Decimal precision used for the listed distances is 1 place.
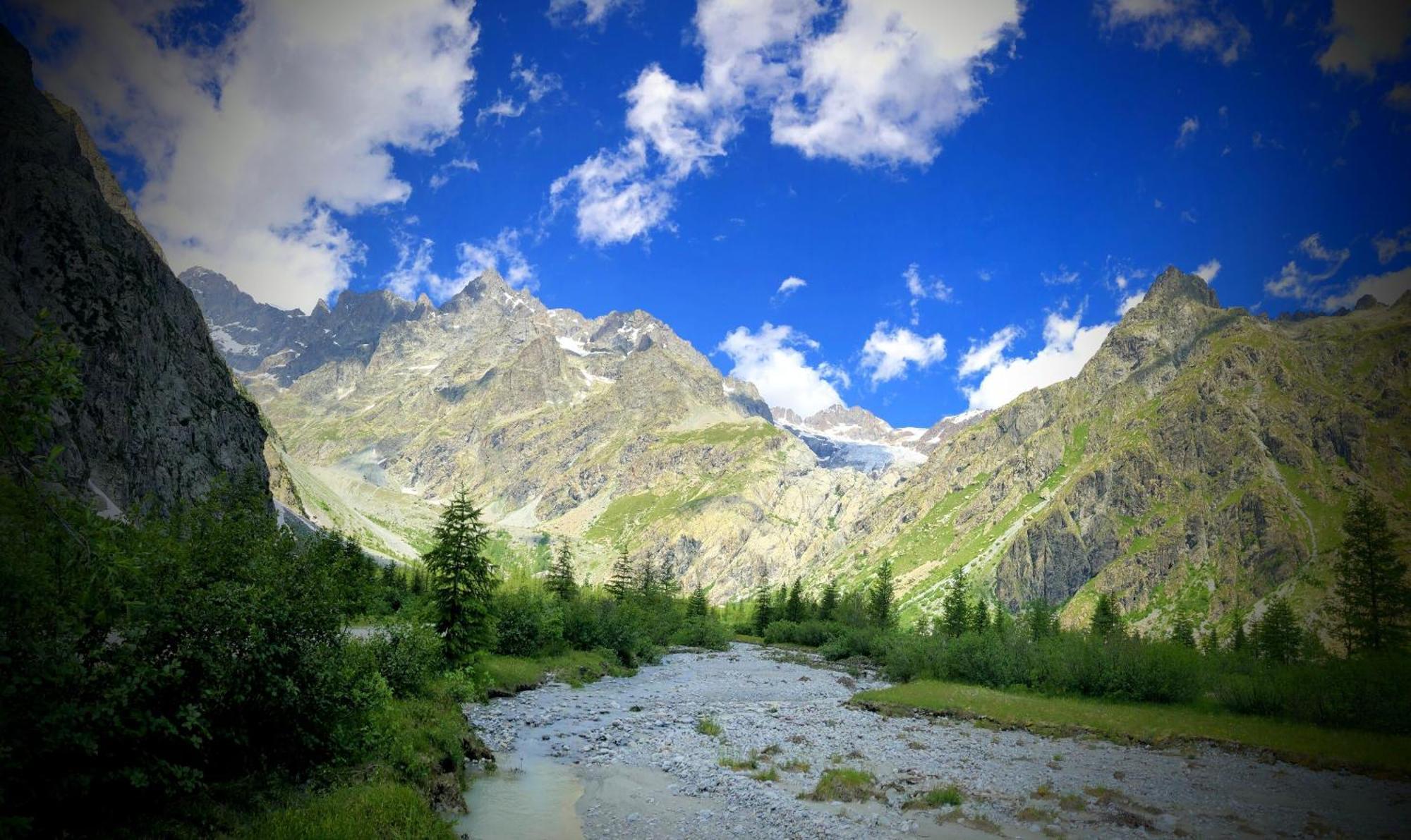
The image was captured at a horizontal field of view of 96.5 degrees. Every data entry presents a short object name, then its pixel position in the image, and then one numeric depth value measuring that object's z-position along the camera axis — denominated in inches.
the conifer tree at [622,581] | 4936.5
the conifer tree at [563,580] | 4274.1
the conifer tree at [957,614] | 4697.3
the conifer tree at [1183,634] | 4095.5
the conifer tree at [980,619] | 4706.2
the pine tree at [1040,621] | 4980.1
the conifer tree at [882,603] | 5418.3
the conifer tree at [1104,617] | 4655.5
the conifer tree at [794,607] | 5919.8
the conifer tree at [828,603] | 5851.4
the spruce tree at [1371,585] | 2620.6
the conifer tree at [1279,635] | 3577.8
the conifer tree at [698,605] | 5901.1
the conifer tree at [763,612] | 6102.4
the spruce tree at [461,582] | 1845.5
